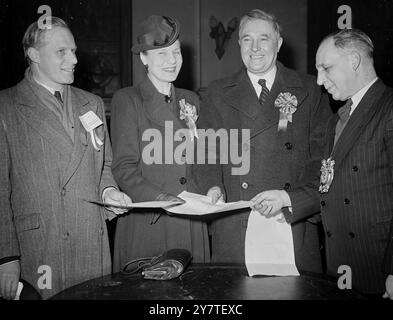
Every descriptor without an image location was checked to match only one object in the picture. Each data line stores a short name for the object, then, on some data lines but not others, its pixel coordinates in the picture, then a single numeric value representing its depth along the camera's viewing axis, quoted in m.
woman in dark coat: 1.80
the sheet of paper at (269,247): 1.45
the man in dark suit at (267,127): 1.77
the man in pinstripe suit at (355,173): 1.53
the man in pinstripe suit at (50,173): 1.66
